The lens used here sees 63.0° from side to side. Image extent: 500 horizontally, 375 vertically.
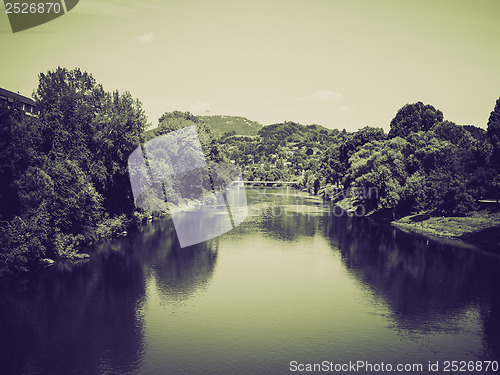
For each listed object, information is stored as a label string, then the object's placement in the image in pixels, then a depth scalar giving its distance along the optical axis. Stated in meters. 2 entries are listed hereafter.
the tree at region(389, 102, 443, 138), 127.75
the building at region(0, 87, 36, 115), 110.81
